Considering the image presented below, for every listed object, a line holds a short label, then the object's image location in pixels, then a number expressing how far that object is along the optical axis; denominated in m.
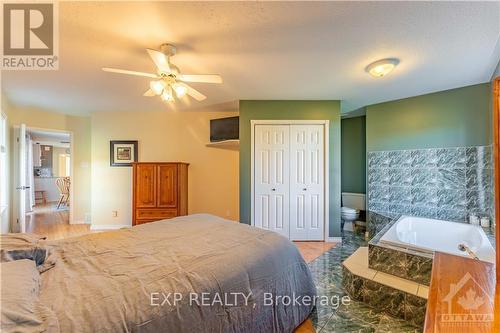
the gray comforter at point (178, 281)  0.92
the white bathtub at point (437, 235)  2.09
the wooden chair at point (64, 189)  6.89
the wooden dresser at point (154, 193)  3.94
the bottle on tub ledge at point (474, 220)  2.87
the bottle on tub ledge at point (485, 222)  2.78
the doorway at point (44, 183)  3.72
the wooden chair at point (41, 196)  7.50
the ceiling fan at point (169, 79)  1.95
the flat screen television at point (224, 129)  4.12
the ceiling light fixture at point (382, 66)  2.30
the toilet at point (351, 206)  4.13
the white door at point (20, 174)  3.63
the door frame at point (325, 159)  3.65
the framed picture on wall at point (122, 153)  4.50
